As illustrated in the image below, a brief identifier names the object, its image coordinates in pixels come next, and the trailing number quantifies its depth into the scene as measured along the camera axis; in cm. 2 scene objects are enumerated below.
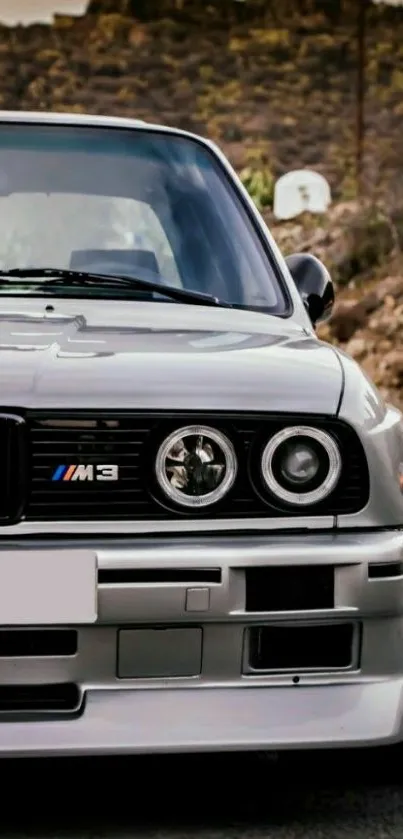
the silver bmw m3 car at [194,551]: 340
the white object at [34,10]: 1639
